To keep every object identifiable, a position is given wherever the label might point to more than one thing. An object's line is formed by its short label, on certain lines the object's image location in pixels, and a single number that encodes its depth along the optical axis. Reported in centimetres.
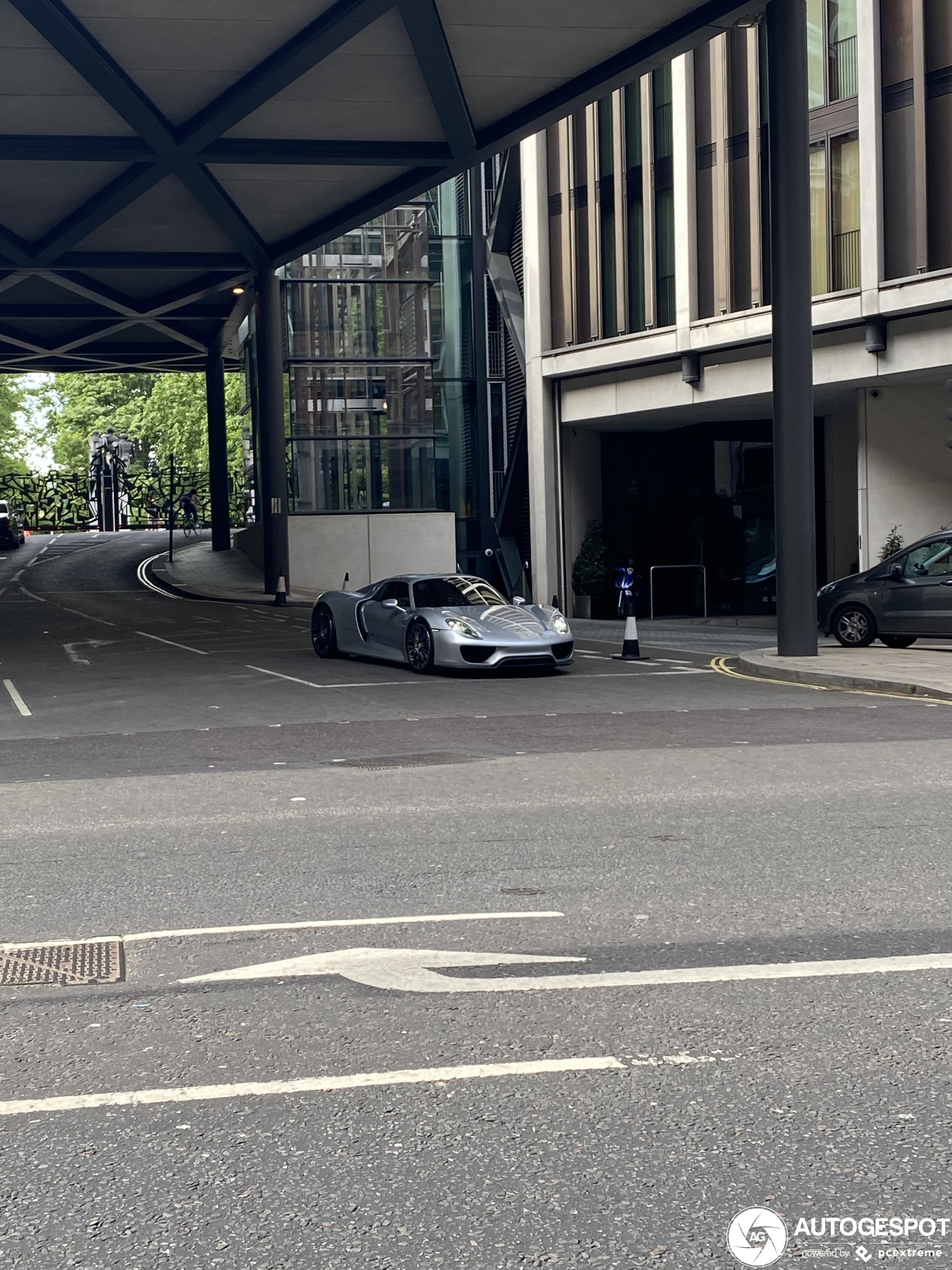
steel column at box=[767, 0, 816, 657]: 1864
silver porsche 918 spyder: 1750
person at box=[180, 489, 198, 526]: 7450
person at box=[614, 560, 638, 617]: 2620
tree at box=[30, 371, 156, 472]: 9900
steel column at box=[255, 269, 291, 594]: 4059
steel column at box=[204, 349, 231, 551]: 6019
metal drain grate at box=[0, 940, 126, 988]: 527
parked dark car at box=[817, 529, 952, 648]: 2009
